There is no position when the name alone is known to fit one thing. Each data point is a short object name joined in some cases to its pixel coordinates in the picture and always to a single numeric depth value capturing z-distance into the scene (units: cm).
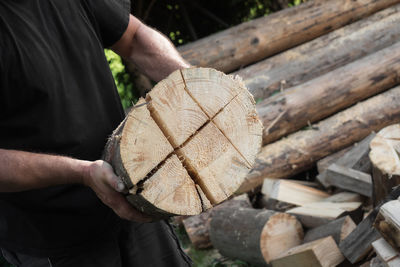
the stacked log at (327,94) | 501
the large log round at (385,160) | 328
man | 195
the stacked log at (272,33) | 591
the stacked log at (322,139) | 485
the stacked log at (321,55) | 562
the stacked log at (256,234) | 367
